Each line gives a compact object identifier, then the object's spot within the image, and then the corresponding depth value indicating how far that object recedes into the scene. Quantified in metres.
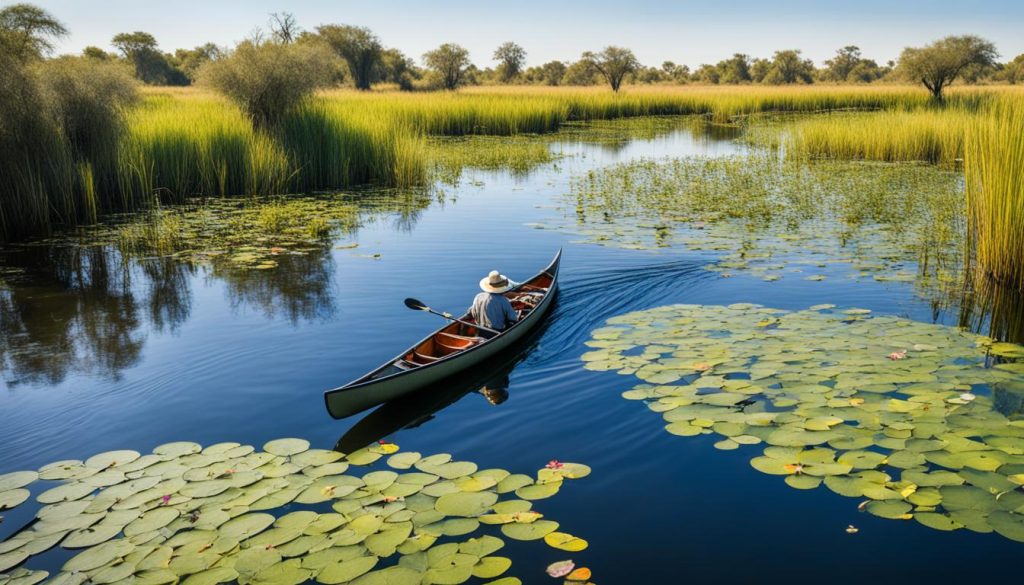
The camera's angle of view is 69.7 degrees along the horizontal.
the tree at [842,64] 96.75
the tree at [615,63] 60.00
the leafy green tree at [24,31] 12.76
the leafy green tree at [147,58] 63.34
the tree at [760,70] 90.25
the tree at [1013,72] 75.31
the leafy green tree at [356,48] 55.24
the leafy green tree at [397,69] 63.55
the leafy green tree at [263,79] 17.98
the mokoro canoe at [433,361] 5.84
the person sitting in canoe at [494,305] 7.60
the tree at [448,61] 60.50
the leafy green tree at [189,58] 65.56
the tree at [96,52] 52.40
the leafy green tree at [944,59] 39.81
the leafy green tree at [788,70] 86.75
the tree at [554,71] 91.15
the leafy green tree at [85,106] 13.46
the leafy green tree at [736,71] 91.14
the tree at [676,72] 98.64
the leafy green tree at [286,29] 45.88
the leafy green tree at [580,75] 85.00
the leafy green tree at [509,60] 91.00
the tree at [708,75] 95.56
